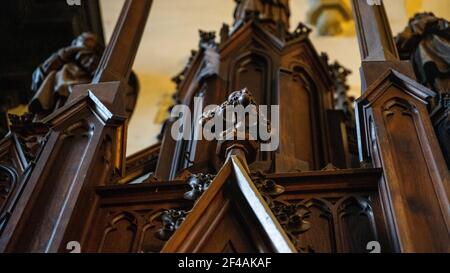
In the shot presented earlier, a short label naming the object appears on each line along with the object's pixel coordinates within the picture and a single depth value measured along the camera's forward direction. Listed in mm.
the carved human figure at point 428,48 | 3324
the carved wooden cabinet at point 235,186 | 1779
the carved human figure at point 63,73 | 3875
